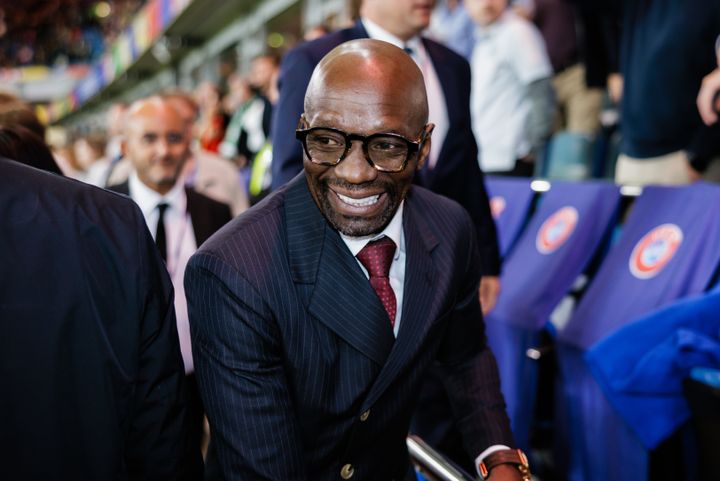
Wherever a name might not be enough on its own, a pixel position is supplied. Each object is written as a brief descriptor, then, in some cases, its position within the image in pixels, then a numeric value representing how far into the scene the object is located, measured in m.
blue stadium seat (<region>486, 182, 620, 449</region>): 2.83
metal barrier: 1.57
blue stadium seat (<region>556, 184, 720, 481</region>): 2.35
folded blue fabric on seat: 2.07
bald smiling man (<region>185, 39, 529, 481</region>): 1.36
